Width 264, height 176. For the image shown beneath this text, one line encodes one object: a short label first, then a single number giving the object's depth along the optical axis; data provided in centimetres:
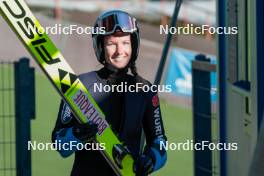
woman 663
